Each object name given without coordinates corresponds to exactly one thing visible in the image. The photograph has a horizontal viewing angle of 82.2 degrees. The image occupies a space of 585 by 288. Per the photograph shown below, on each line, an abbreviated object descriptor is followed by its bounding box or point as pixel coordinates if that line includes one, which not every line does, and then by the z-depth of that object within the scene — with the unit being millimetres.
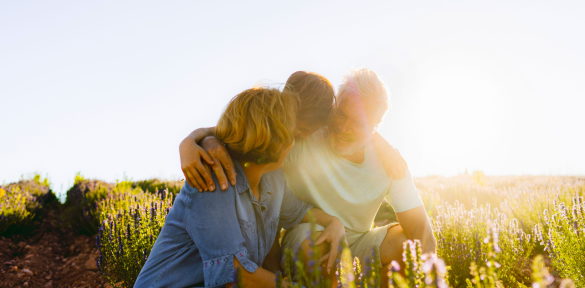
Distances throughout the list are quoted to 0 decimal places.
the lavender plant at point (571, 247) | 2273
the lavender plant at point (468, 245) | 2760
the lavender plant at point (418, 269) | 872
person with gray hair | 2369
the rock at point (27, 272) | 3882
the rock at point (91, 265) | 3999
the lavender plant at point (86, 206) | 5086
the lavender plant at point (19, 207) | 4836
